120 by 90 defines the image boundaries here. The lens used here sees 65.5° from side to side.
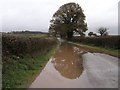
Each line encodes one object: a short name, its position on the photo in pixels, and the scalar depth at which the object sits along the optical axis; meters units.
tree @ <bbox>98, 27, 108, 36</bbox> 38.93
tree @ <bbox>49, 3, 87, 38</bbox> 26.87
